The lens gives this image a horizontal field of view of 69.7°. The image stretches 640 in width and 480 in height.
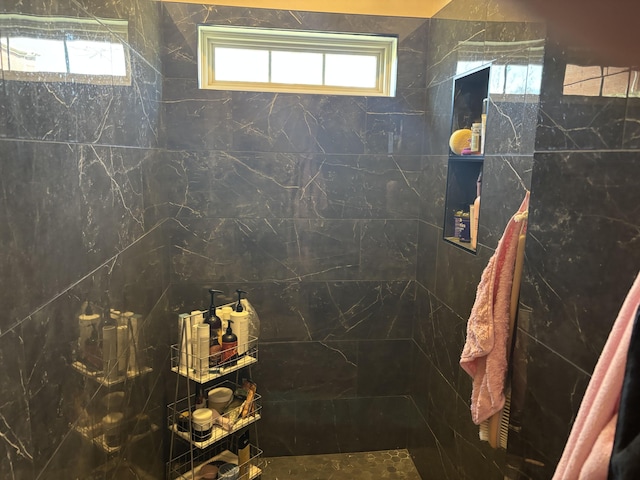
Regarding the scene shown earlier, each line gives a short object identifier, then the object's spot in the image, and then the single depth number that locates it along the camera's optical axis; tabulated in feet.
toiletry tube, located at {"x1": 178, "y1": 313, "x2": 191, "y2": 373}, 7.13
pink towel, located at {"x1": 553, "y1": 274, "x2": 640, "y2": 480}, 2.38
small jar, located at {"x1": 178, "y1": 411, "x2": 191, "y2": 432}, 7.41
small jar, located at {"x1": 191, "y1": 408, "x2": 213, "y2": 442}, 7.22
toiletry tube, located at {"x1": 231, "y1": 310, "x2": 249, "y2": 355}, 7.59
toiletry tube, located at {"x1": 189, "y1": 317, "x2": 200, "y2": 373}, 7.13
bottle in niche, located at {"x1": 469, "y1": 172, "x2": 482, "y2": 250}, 6.40
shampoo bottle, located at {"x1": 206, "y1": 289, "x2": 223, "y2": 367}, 7.32
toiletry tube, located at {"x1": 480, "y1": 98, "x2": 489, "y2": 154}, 6.28
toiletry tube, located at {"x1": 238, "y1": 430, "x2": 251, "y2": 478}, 7.92
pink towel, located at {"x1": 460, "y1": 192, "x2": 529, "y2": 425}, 4.65
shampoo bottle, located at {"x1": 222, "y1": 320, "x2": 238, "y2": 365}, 7.37
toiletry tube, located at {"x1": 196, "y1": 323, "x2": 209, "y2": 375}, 7.11
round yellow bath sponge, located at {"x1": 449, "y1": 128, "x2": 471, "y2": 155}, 6.94
